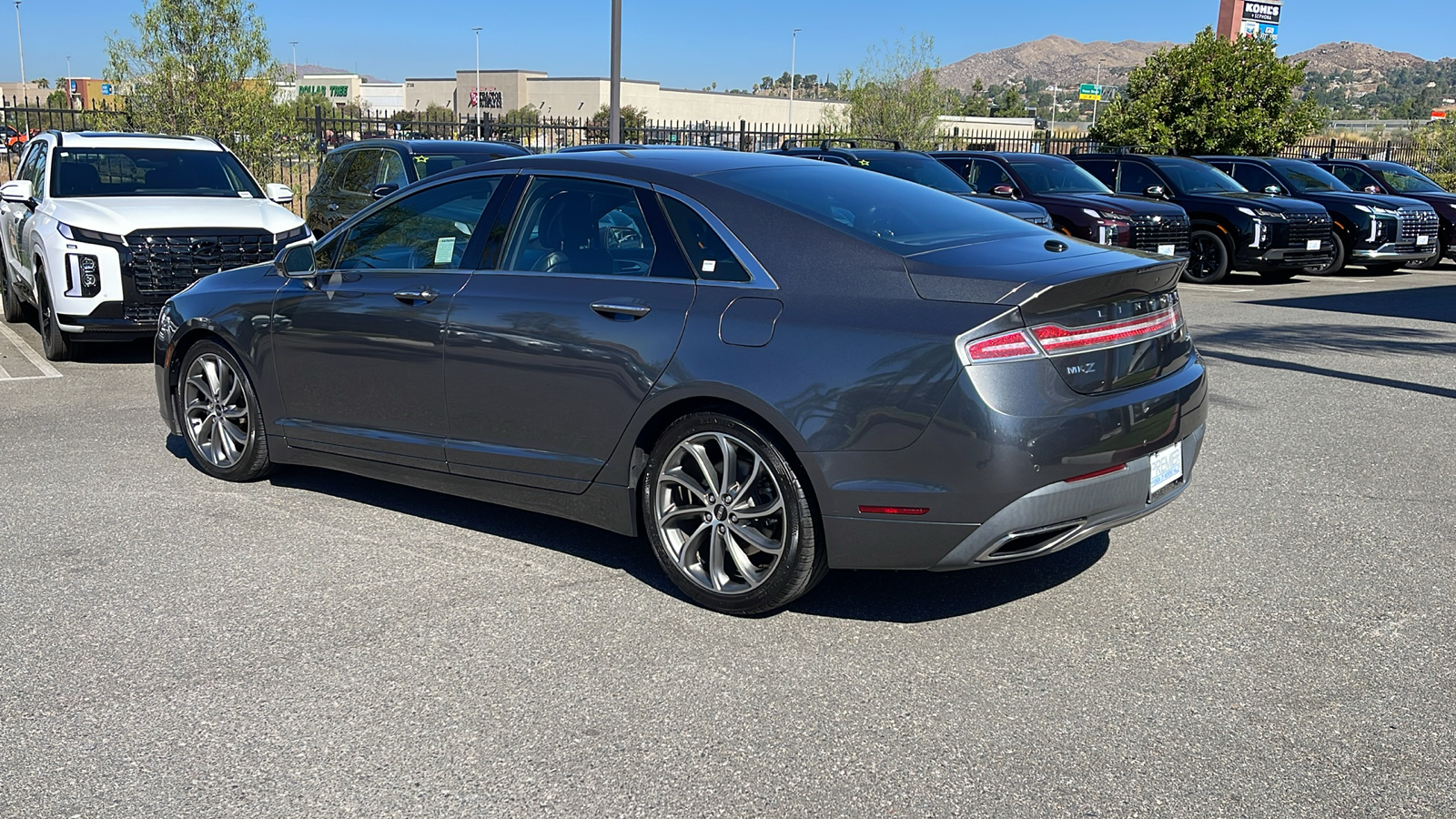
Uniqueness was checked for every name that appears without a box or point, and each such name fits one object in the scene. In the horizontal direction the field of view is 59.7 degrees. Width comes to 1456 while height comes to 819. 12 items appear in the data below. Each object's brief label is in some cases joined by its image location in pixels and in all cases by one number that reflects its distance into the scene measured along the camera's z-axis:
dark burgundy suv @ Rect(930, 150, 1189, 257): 15.53
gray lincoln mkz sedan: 4.04
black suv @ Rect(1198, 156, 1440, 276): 18.61
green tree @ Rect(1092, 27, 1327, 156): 27.86
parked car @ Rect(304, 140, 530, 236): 13.42
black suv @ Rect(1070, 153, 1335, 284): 17.23
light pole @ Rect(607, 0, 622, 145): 16.08
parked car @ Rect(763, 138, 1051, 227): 15.42
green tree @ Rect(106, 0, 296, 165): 17.70
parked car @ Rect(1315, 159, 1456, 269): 21.25
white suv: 9.26
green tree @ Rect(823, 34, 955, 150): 32.25
